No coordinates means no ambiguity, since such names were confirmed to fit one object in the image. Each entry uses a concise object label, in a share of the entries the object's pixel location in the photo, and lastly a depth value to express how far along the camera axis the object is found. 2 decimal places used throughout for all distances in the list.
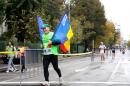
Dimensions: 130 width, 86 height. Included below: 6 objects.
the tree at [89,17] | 76.38
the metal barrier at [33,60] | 15.18
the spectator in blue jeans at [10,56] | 24.06
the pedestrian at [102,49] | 36.56
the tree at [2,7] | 33.16
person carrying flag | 13.65
